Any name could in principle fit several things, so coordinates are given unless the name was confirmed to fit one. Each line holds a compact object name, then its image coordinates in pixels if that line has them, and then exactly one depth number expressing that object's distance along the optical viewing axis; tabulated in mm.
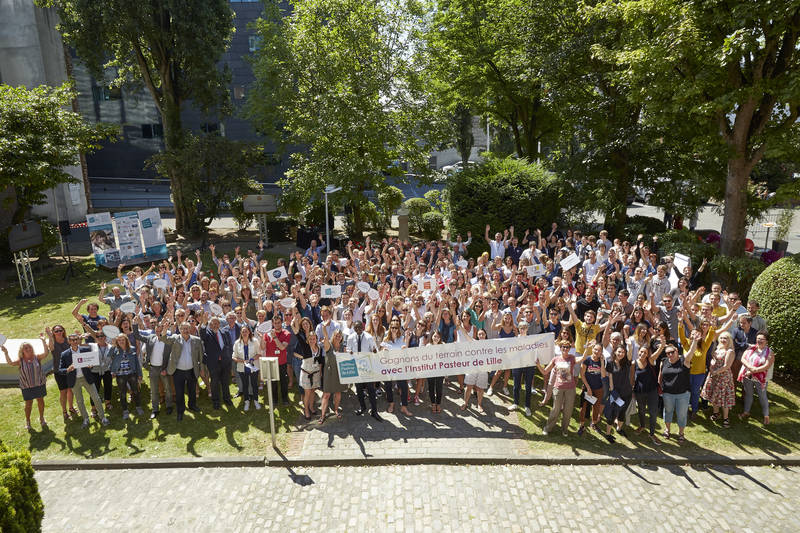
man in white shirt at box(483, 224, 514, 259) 17203
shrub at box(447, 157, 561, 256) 22344
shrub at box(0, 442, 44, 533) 5484
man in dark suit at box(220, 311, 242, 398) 10336
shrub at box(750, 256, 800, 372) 10805
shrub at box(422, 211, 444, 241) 28188
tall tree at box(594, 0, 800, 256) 13484
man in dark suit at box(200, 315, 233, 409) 10227
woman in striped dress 9531
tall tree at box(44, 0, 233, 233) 25516
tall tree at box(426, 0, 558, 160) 22625
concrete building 28250
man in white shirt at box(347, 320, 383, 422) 9914
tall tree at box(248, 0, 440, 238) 24422
